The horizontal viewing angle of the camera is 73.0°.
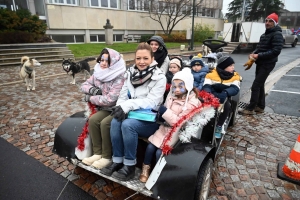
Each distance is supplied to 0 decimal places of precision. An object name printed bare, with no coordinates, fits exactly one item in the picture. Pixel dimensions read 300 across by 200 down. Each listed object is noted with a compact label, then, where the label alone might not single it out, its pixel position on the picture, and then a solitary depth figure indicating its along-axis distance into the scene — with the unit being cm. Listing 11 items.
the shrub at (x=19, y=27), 1191
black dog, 755
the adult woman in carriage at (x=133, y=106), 234
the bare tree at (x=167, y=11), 2549
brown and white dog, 673
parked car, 2344
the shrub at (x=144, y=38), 2166
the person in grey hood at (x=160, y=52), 351
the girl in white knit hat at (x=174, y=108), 231
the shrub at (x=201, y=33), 2658
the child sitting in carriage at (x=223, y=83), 316
